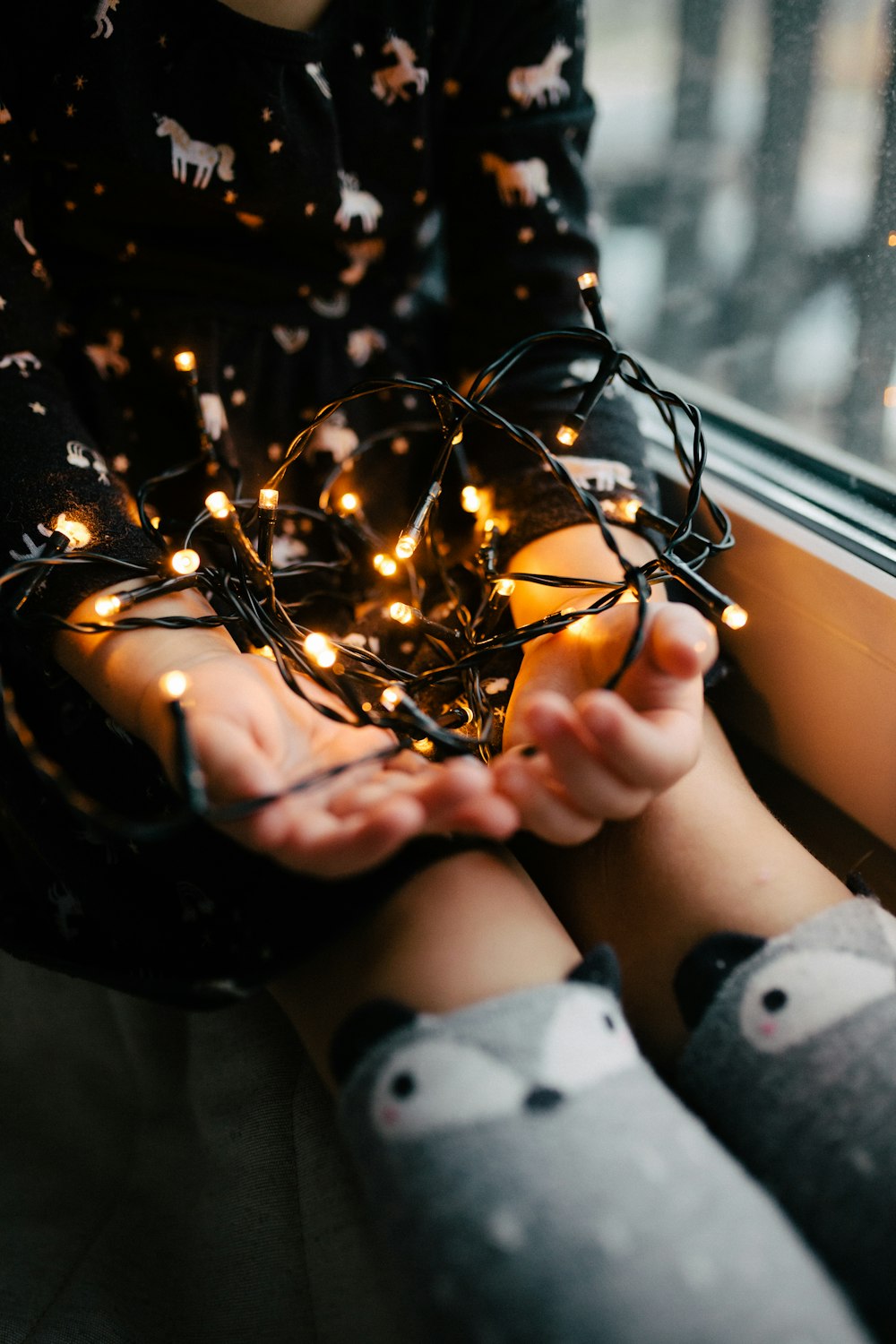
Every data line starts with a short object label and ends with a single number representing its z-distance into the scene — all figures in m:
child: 0.34
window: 0.71
